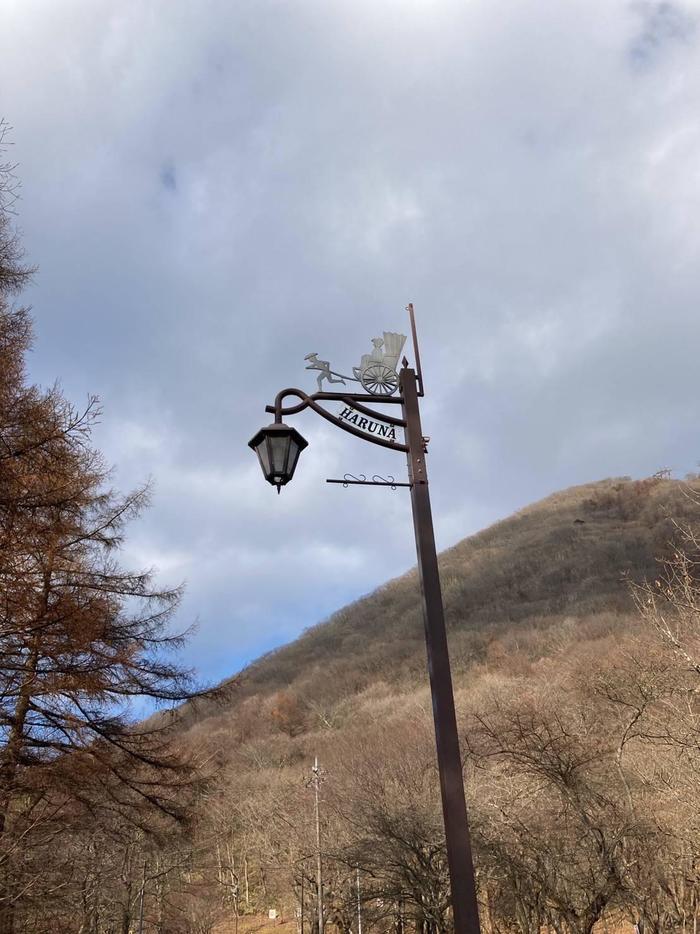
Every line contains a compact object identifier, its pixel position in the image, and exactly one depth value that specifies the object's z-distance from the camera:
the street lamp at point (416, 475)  3.70
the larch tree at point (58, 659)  8.42
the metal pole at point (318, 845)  21.78
